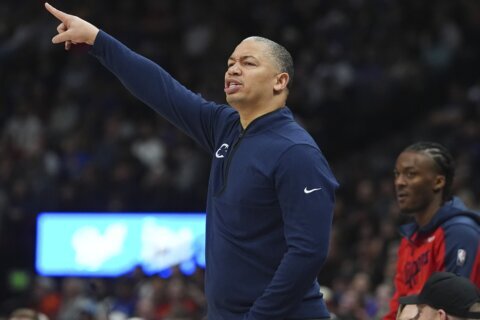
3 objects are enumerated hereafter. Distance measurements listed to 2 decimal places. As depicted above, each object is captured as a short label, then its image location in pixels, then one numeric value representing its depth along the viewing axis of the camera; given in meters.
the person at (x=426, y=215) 11.06
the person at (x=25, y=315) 14.78
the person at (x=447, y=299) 8.41
